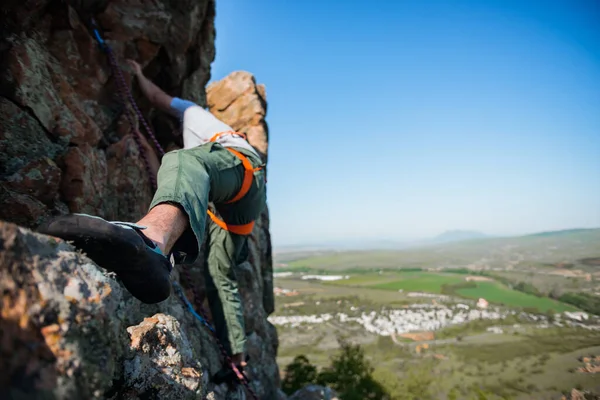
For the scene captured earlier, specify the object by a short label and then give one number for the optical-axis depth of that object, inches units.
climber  54.3
